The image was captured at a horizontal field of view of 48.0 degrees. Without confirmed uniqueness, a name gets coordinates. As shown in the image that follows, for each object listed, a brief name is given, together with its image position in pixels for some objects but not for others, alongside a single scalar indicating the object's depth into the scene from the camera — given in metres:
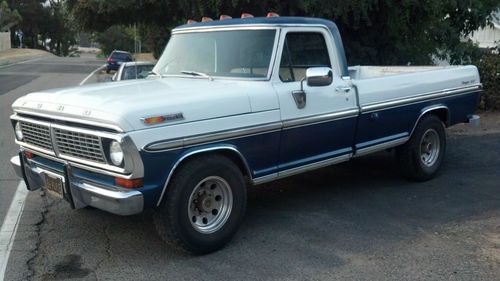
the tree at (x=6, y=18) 63.53
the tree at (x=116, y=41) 76.04
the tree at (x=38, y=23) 81.94
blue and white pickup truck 4.34
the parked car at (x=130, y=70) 11.27
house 23.80
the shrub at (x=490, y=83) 12.57
